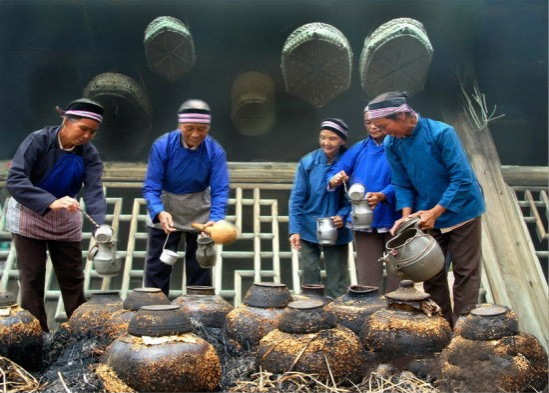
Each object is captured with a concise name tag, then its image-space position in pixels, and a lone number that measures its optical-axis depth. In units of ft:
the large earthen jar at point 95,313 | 11.85
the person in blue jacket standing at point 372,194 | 15.38
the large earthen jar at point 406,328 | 10.32
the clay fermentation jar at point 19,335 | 10.70
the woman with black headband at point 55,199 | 14.07
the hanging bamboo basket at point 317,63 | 20.62
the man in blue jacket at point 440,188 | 13.50
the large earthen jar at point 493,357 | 9.05
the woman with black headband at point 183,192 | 15.89
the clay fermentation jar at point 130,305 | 11.35
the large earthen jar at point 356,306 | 11.59
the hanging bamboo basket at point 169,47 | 21.39
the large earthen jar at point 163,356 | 8.87
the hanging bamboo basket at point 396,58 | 20.56
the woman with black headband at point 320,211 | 16.87
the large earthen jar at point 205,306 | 12.69
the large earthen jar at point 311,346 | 9.62
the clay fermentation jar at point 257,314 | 11.44
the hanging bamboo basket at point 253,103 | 23.32
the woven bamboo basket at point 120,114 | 22.62
